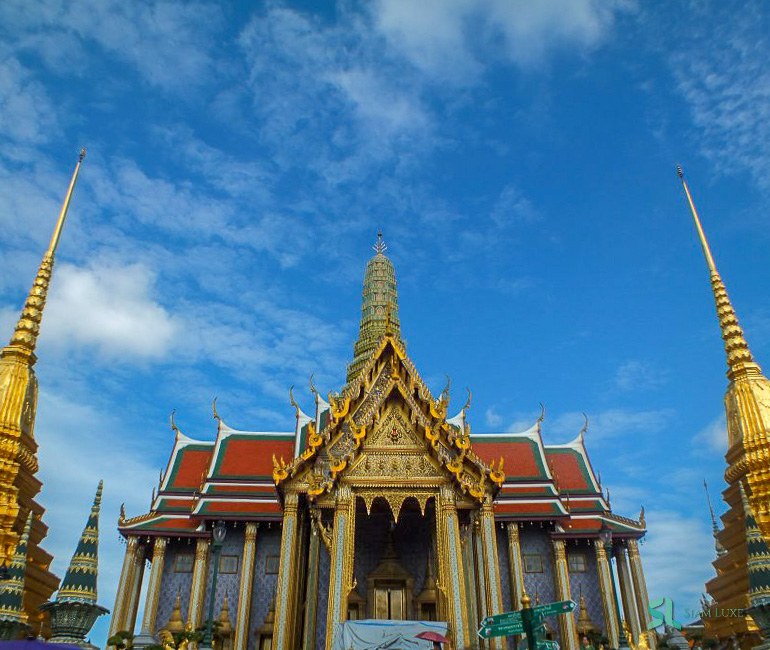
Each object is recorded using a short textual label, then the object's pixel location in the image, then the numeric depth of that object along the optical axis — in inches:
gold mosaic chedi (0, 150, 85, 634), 696.4
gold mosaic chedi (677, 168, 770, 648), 711.9
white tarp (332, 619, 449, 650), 512.4
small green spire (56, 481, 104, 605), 382.9
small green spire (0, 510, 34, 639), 394.9
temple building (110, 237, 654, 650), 605.0
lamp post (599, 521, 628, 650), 428.5
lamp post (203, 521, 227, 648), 401.1
